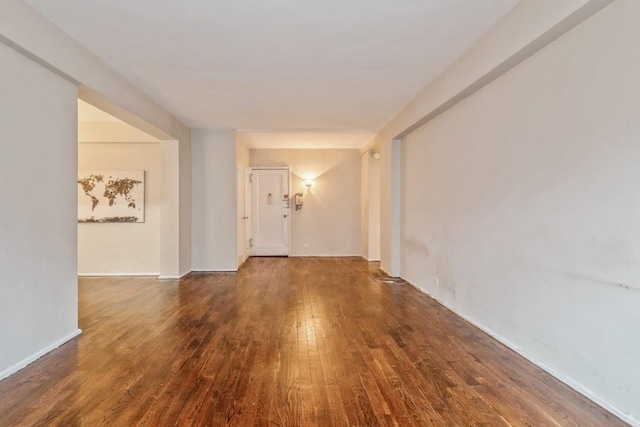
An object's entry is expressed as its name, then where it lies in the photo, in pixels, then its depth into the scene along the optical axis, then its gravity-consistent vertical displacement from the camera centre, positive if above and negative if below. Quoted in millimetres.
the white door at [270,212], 8766 -26
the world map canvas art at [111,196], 6336 +263
